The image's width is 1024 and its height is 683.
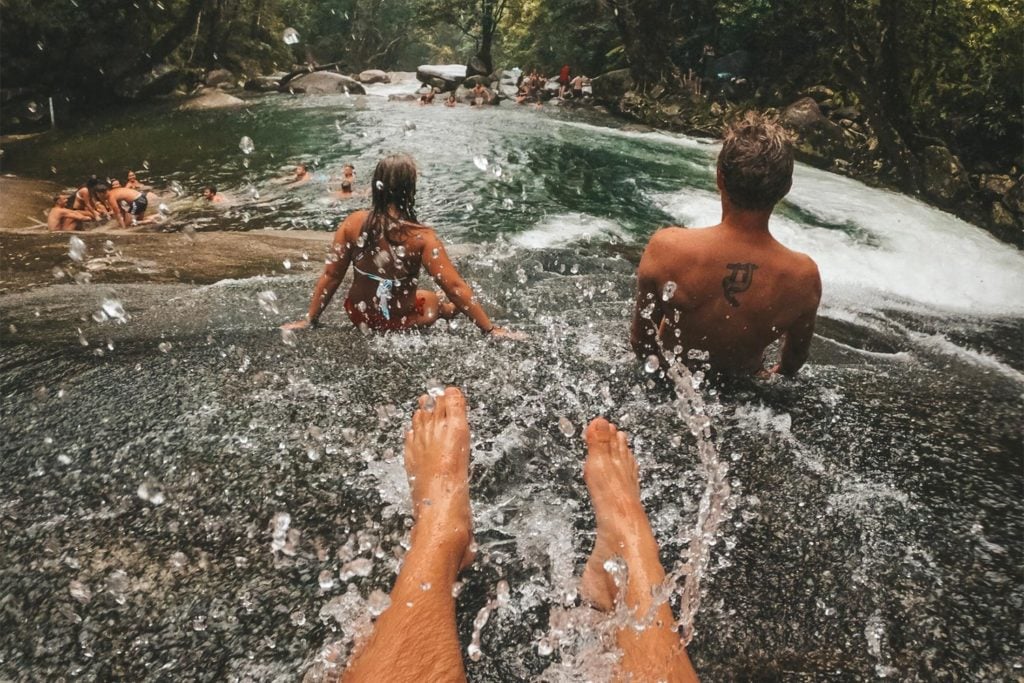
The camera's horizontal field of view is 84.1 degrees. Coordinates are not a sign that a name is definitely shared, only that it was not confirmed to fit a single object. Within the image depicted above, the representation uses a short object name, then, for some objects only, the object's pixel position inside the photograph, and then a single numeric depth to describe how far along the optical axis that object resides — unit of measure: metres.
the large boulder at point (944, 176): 11.29
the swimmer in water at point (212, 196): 10.44
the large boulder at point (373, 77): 31.09
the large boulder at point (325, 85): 26.39
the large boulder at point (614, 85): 21.70
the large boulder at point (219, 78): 27.20
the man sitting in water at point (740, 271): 2.51
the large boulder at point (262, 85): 26.78
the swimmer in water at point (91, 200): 9.26
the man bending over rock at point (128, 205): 9.20
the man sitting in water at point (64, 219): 8.55
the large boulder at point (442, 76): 27.22
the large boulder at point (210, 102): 22.06
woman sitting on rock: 3.46
